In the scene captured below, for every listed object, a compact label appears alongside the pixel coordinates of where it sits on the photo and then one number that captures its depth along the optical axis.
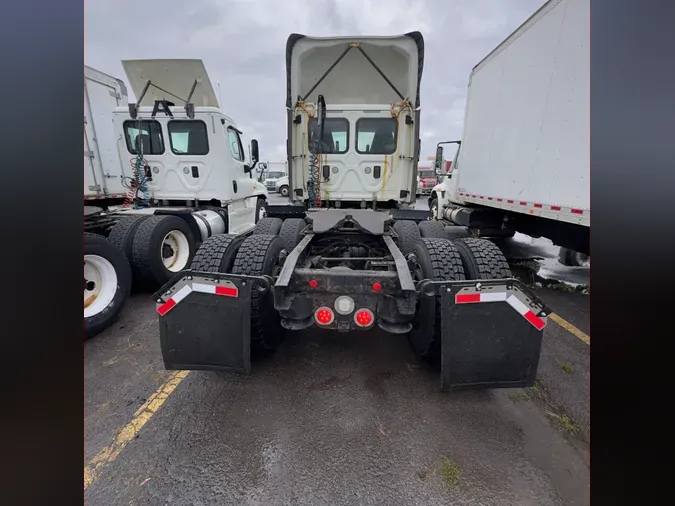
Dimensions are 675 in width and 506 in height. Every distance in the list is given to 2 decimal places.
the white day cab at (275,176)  27.16
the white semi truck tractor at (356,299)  2.24
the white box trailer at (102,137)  5.96
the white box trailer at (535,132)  3.66
